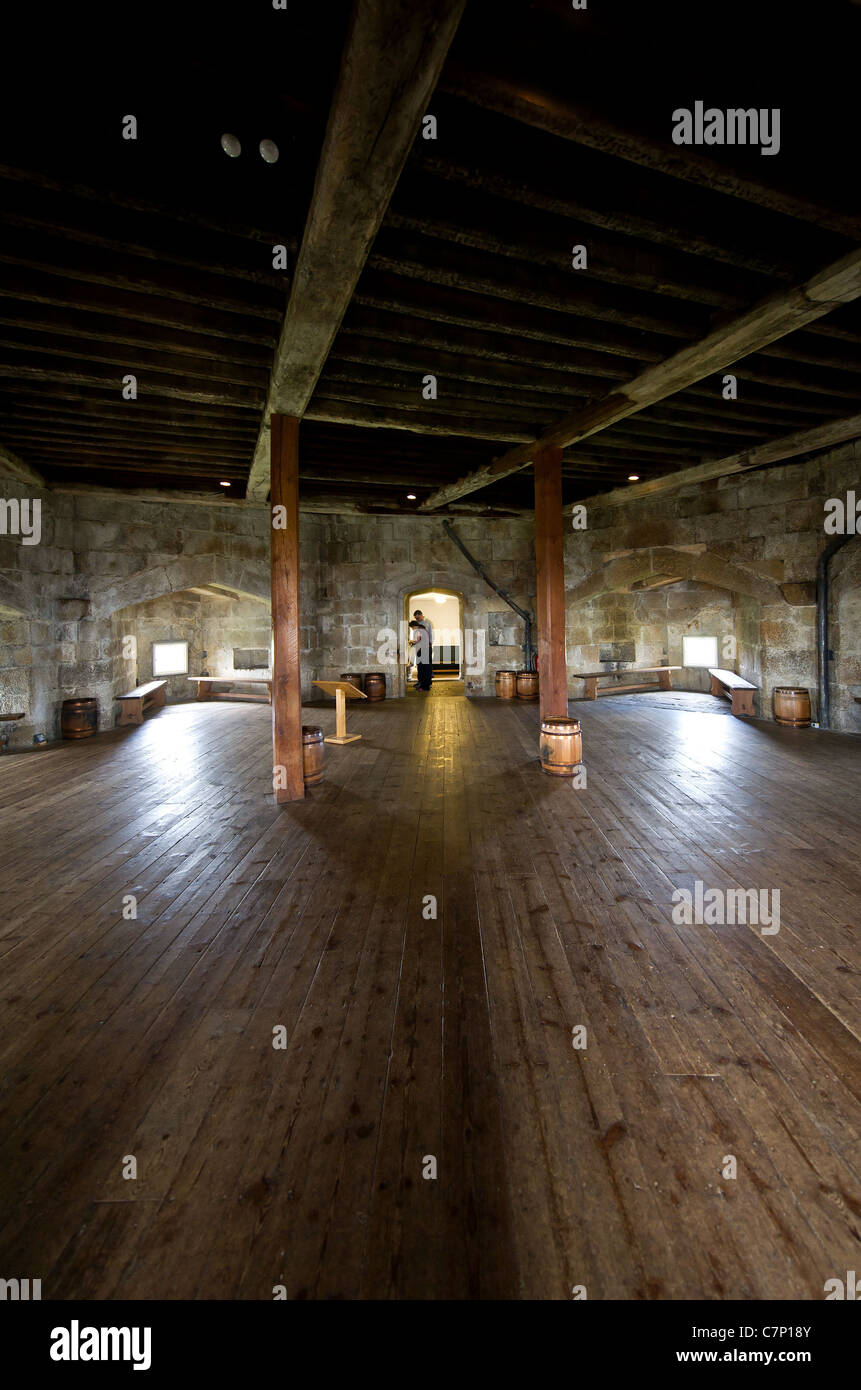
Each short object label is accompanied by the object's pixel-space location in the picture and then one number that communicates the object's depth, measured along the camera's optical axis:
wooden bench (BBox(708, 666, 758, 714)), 8.19
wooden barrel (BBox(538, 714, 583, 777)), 5.21
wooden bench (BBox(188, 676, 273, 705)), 10.50
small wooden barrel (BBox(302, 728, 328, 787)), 4.98
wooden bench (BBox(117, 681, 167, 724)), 8.47
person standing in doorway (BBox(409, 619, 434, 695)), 10.77
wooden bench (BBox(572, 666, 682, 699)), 10.48
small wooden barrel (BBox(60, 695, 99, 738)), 7.30
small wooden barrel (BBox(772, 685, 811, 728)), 7.07
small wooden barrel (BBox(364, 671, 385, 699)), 9.95
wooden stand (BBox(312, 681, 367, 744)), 6.47
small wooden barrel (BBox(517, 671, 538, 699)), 9.92
